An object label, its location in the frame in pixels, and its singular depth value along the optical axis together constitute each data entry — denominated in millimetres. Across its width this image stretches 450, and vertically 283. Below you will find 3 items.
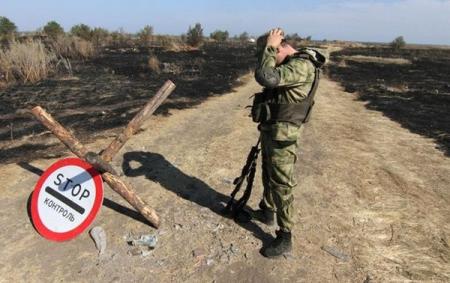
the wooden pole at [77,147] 4387
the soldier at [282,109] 3816
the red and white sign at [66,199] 4219
